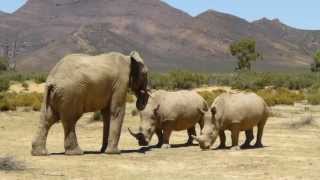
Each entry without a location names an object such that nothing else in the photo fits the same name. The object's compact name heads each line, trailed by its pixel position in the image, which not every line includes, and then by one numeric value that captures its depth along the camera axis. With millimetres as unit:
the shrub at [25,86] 68188
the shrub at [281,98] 45719
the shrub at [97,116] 31625
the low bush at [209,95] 44594
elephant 18516
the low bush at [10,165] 15612
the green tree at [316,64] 97919
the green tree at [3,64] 103125
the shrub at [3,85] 60150
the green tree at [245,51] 96438
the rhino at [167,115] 20969
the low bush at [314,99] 46844
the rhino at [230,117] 20531
